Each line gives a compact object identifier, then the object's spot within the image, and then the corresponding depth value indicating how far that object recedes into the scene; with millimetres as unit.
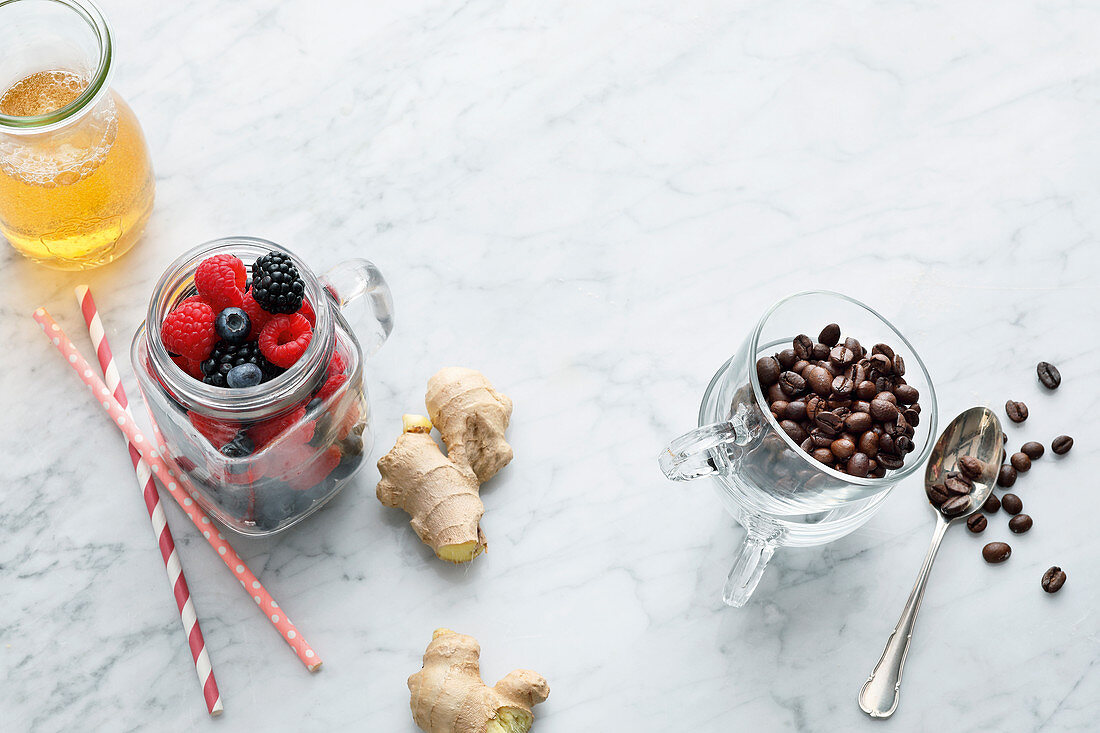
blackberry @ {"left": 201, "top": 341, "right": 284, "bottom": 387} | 658
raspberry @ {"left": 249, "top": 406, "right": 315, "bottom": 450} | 673
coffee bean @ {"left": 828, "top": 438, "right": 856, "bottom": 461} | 697
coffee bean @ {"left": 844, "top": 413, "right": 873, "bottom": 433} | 702
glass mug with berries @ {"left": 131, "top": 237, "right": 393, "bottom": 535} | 658
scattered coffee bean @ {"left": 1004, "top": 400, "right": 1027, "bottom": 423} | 773
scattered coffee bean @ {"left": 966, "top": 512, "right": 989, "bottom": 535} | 754
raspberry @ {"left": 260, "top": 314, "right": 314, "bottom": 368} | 657
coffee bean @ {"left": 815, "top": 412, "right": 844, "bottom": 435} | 701
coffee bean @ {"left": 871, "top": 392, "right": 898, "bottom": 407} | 709
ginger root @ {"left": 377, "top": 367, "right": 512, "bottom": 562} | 728
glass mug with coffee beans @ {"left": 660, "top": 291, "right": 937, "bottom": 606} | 697
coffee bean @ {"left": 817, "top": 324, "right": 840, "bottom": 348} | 726
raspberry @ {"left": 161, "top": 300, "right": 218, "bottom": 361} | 657
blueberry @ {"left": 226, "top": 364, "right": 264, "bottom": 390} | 652
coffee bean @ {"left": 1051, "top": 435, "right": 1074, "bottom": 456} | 768
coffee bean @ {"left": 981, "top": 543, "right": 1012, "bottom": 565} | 751
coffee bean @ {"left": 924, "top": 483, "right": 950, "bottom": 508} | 756
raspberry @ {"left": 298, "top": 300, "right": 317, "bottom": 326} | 683
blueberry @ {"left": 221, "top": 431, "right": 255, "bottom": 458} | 674
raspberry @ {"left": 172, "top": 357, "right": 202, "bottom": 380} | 663
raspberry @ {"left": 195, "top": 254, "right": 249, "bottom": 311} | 663
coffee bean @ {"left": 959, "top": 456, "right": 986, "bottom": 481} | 755
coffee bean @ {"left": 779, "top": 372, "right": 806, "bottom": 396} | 709
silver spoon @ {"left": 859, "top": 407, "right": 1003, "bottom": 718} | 736
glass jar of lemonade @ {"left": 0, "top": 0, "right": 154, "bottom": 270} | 708
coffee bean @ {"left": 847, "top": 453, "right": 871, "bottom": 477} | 695
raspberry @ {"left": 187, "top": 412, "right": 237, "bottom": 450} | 672
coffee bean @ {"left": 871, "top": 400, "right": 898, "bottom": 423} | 704
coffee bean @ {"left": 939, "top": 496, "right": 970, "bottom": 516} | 750
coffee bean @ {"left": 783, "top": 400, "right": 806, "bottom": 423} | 704
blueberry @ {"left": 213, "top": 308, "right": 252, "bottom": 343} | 658
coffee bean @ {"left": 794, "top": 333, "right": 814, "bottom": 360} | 716
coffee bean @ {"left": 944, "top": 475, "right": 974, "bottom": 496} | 753
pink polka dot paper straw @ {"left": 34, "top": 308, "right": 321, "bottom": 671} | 725
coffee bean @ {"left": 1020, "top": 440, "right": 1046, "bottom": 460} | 768
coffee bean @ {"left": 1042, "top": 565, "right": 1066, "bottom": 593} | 750
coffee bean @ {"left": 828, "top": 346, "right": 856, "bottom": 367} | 715
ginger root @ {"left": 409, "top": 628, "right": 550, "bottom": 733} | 706
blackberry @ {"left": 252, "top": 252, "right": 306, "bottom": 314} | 654
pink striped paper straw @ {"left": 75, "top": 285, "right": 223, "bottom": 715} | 720
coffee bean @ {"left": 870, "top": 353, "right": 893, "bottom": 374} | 718
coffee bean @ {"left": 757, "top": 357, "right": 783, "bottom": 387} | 712
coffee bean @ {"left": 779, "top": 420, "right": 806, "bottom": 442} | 702
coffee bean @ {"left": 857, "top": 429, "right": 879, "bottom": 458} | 702
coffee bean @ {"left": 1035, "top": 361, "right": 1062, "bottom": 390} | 779
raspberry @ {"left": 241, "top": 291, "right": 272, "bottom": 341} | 670
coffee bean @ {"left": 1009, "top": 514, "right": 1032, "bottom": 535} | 757
